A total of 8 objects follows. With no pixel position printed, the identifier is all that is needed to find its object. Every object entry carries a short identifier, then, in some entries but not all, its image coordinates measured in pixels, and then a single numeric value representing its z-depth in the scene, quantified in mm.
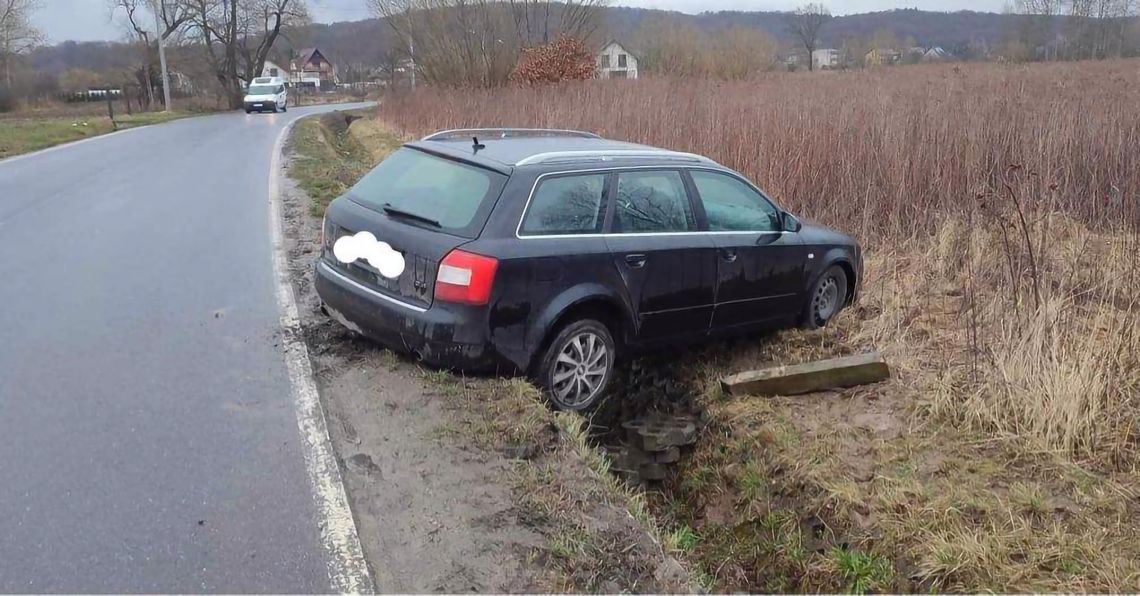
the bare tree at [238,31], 60188
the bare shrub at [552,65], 24903
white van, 45344
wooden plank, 6289
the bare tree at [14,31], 57750
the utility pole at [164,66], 48875
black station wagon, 5262
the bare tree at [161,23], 56700
